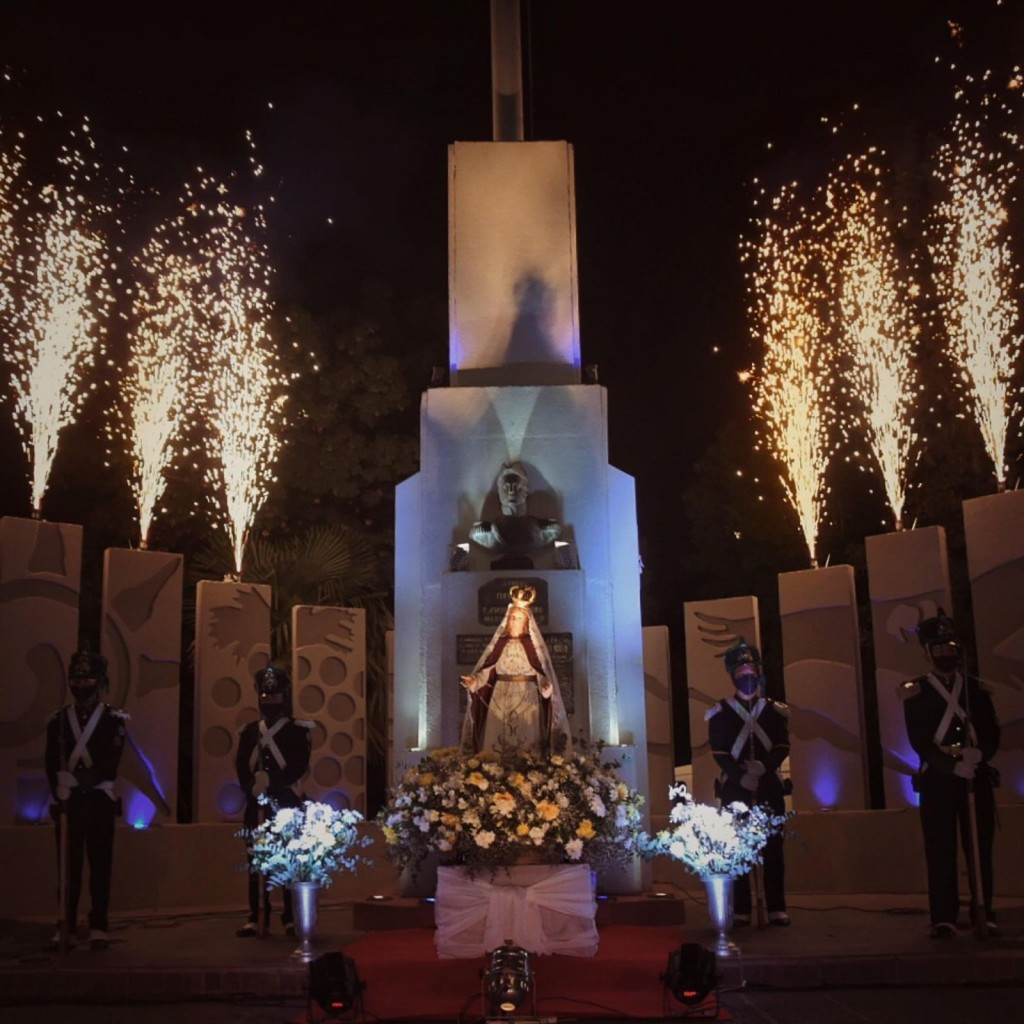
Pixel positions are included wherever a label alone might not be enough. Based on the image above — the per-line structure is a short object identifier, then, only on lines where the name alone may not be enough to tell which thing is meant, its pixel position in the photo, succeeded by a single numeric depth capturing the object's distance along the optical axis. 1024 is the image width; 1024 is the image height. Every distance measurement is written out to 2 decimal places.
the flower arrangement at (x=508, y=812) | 8.86
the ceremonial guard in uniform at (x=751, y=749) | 11.18
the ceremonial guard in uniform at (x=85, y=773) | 10.79
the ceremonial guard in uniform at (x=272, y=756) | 11.34
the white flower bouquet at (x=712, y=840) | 9.58
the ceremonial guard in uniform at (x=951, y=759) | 10.17
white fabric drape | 8.66
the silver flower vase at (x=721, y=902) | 9.46
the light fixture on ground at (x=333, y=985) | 7.61
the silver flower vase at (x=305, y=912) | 9.52
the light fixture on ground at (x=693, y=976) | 7.61
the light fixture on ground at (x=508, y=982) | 7.31
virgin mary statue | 10.49
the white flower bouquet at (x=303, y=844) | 9.81
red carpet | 7.96
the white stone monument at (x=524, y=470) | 11.72
